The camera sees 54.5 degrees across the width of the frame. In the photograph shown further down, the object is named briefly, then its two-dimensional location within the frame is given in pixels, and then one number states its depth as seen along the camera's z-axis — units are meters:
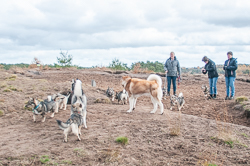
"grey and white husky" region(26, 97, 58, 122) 7.57
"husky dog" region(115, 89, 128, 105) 10.99
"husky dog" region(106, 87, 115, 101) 11.91
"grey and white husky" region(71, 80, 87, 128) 6.31
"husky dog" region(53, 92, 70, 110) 8.99
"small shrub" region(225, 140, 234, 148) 6.00
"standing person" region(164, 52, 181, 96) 12.64
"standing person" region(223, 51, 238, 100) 11.92
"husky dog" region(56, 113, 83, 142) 5.51
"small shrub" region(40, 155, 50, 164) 4.59
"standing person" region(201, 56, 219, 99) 12.85
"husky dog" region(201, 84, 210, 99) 13.18
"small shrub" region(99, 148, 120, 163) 4.77
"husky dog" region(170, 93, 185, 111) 10.26
